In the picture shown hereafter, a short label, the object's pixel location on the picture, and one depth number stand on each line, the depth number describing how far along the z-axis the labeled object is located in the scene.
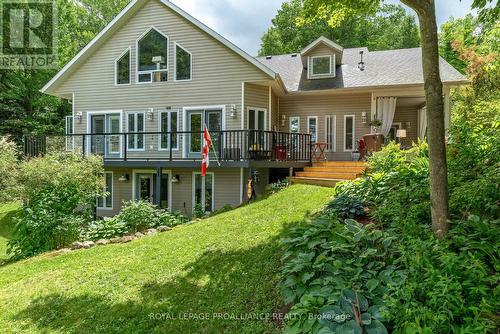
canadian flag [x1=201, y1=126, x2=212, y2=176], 10.63
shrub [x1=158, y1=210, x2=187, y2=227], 10.37
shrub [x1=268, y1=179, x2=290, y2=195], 10.90
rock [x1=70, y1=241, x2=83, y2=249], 8.31
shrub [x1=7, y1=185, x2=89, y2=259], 8.78
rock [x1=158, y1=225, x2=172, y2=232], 9.19
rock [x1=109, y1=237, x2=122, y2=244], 8.38
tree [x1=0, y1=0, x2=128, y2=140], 22.53
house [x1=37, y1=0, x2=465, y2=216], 12.67
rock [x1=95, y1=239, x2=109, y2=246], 8.38
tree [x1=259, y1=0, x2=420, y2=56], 29.93
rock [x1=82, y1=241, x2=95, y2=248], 8.30
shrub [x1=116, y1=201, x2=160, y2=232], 10.01
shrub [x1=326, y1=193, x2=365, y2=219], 5.57
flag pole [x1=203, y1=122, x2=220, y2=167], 11.51
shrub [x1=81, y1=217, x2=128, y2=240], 9.32
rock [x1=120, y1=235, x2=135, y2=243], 8.34
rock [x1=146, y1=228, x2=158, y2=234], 9.05
